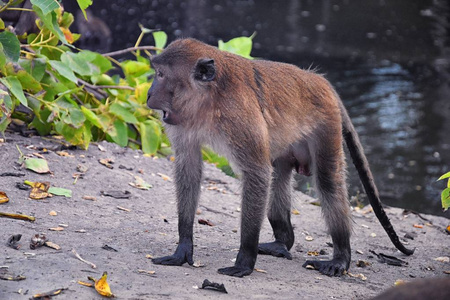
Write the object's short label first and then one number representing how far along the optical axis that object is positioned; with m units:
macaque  8.79
